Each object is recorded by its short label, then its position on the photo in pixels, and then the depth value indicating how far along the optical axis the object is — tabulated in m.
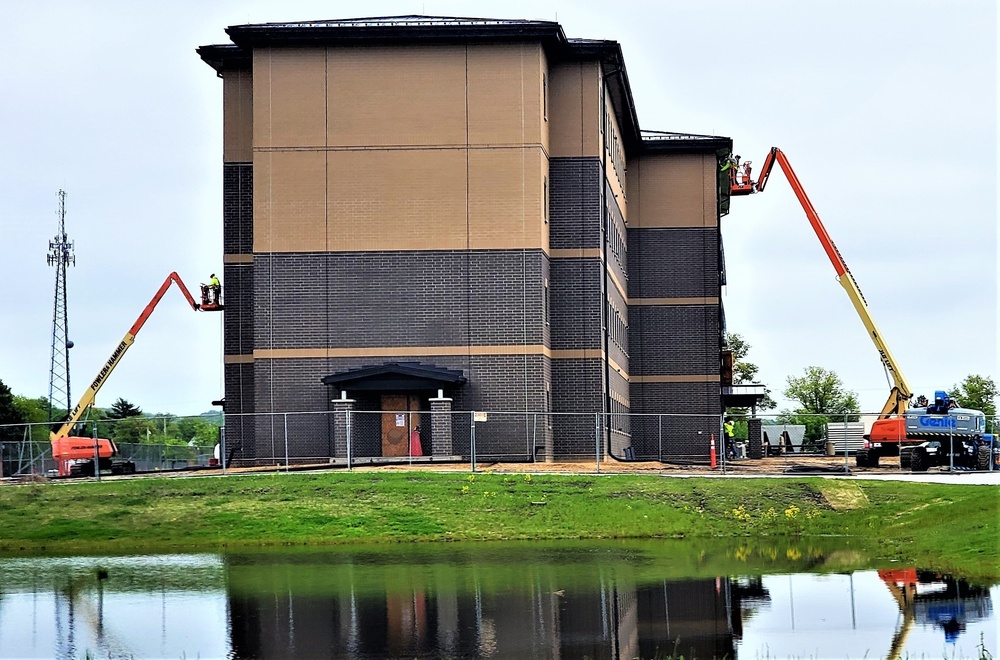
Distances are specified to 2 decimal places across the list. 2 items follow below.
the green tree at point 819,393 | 144.62
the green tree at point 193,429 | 138.88
